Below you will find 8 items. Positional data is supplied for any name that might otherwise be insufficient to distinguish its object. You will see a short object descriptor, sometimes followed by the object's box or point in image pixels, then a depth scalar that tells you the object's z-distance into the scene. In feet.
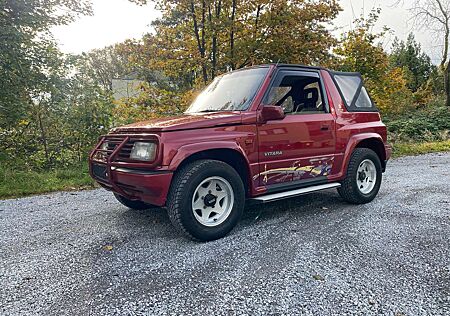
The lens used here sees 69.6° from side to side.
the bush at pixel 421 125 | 44.04
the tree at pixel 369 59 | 34.78
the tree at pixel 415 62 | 81.41
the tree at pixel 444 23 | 65.21
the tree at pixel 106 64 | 96.94
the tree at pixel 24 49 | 19.94
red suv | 9.98
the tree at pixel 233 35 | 26.27
